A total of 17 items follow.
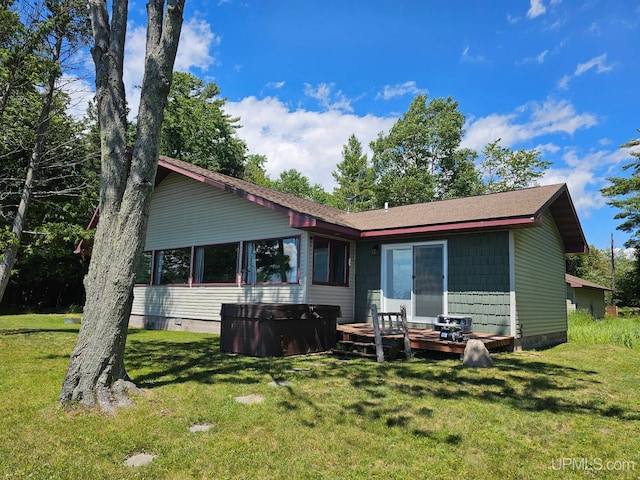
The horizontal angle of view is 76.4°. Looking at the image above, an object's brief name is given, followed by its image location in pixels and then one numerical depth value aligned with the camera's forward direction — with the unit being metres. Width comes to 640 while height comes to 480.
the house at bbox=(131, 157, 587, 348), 8.52
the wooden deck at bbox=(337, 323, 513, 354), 7.04
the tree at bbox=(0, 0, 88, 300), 8.69
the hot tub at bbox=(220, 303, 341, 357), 7.00
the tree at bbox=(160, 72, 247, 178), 25.97
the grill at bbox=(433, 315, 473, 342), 7.12
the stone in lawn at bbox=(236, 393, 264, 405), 4.21
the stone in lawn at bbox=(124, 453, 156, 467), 2.80
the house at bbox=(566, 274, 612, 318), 21.69
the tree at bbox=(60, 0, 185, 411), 3.97
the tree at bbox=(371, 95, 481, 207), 29.72
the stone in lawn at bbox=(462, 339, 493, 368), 6.29
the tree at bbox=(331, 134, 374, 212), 34.85
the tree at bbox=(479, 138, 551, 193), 29.88
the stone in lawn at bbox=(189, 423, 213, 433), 3.42
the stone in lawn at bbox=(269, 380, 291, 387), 4.88
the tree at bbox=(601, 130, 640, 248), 25.11
